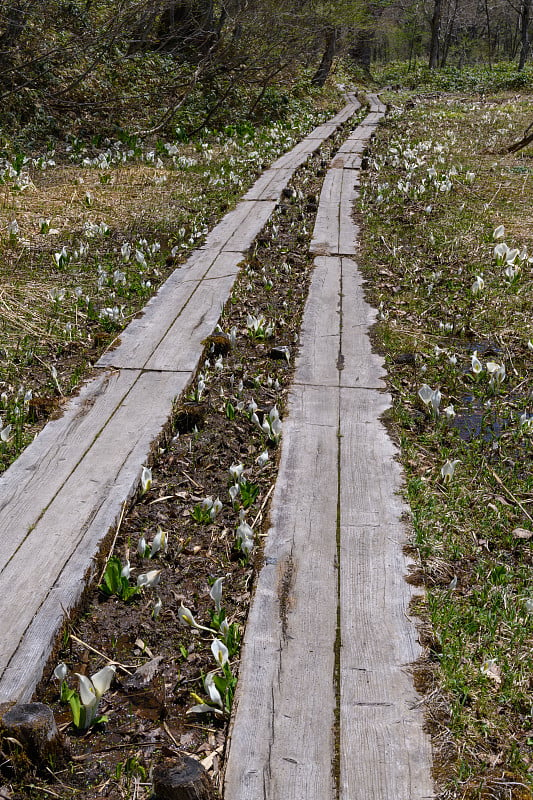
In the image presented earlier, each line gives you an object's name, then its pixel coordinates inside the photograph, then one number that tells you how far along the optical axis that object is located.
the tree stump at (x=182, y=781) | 1.87
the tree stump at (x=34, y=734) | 2.03
